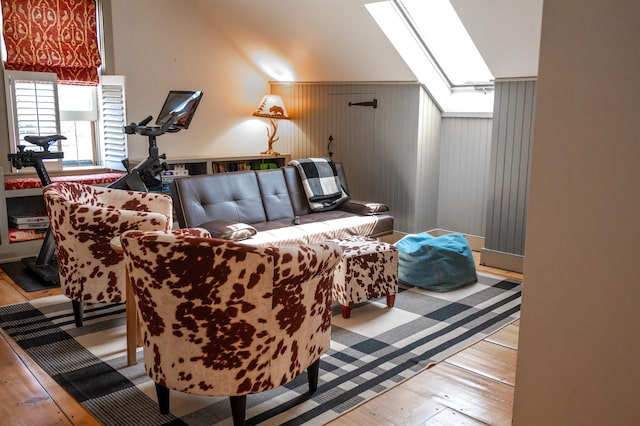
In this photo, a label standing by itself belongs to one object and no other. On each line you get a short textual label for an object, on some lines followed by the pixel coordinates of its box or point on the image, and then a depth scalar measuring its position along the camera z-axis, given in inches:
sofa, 169.3
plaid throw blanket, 203.3
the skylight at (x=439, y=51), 195.0
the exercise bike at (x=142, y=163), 168.6
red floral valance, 198.2
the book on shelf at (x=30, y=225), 193.6
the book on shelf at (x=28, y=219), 193.3
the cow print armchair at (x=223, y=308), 84.0
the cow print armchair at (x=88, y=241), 126.6
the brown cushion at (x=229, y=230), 159.3
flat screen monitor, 173.2
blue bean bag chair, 170.1
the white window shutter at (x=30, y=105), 197.8
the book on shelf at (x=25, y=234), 193.3
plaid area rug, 101.8
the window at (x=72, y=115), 199.5
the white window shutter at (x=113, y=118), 219.1
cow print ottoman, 144.1
